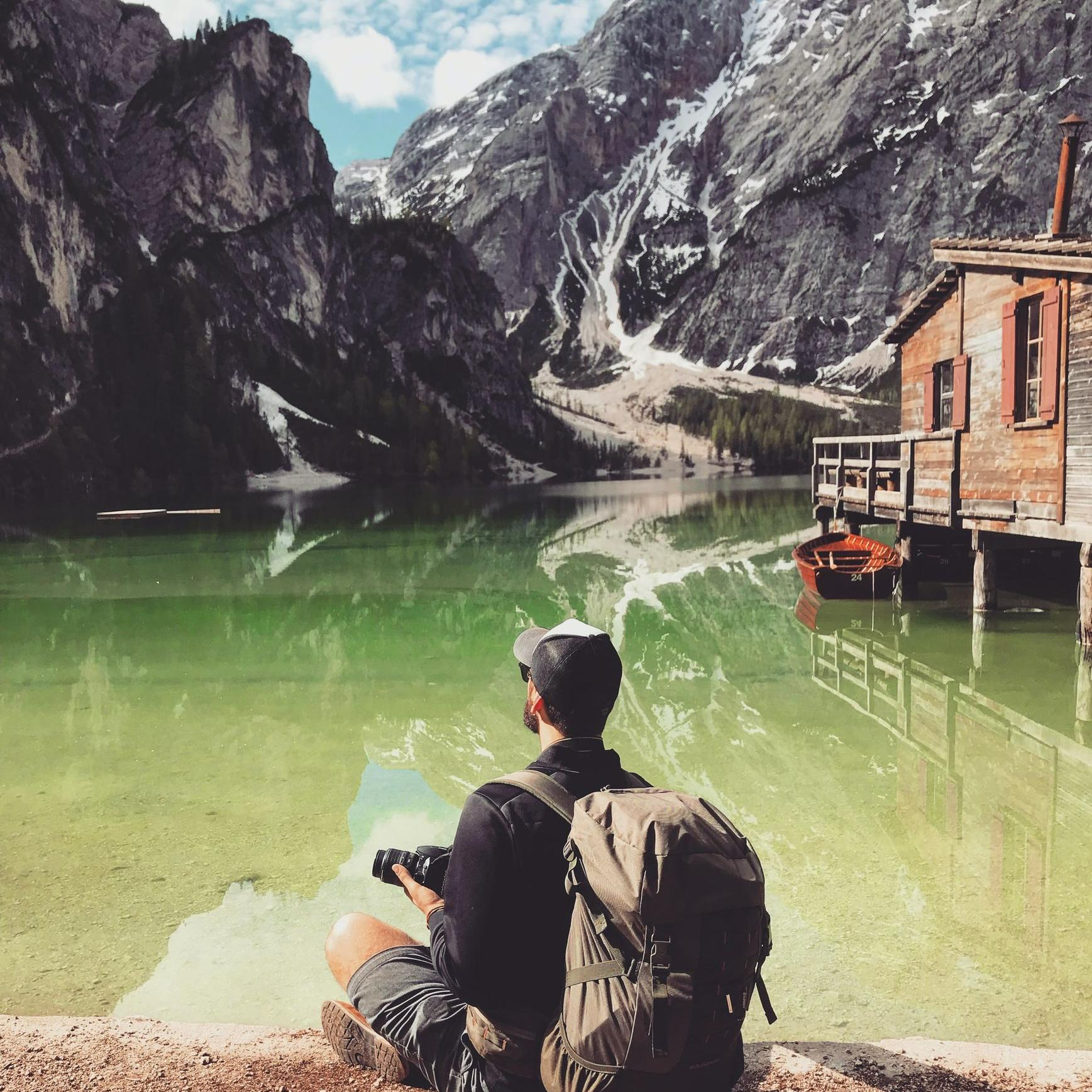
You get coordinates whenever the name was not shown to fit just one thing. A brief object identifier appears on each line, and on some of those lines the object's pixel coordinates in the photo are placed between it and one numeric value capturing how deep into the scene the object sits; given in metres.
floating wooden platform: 49.34
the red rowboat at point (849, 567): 19.08
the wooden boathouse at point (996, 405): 14.36
